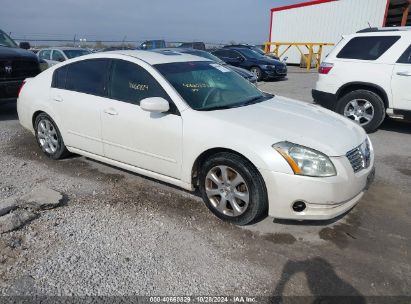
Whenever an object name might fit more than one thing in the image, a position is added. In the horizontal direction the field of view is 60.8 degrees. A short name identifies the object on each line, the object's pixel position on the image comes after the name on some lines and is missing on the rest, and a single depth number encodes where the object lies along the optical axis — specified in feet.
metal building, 69.82
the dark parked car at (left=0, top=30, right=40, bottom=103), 23.94
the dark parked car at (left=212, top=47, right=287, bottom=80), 50.47
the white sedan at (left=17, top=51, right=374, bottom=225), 10.08
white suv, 20.39
